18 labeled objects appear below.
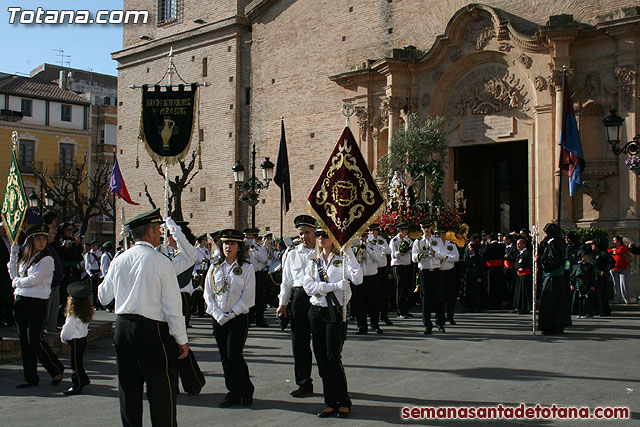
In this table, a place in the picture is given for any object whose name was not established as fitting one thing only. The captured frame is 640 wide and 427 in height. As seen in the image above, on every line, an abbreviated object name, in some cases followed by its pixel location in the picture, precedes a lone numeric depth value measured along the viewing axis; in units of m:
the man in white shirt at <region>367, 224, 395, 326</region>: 14.75
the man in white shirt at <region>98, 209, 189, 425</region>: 5.43
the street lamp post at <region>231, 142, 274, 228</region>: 21.59
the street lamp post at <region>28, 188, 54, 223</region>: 30.03
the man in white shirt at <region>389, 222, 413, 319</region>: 15.95
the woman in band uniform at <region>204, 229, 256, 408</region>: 7.54
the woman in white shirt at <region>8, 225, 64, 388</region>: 8.57
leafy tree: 22.06
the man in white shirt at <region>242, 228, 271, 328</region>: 14.78
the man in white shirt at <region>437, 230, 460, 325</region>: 13.61
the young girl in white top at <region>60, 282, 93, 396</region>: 8.27
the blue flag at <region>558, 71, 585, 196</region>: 16.59
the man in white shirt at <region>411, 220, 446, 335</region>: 13.18
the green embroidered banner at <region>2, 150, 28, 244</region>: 11.76
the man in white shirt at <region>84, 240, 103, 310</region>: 20.64
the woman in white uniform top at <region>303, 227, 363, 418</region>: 7.05
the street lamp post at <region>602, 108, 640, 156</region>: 15.76
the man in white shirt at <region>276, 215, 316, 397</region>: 8.04
